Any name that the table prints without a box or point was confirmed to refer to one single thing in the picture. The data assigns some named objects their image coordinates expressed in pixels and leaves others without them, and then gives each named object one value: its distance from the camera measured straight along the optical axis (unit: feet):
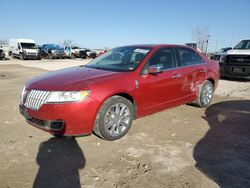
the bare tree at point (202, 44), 147.69
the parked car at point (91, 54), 117.19
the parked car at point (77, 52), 111.69
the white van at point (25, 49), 89.45
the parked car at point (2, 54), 86.58
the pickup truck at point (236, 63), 31.50
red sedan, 11.26
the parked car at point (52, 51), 101.14
